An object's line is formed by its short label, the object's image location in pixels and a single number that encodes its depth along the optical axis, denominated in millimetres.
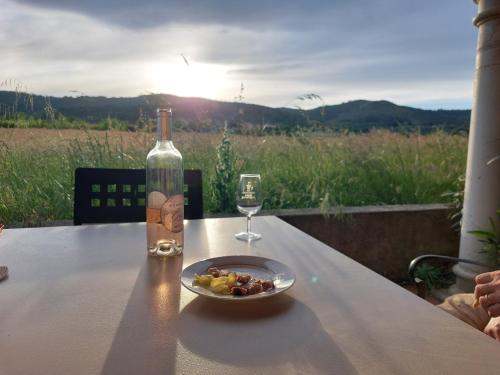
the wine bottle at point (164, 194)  983
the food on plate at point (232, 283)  750
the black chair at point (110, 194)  1629
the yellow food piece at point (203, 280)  795
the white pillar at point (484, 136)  2330
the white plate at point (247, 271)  738
